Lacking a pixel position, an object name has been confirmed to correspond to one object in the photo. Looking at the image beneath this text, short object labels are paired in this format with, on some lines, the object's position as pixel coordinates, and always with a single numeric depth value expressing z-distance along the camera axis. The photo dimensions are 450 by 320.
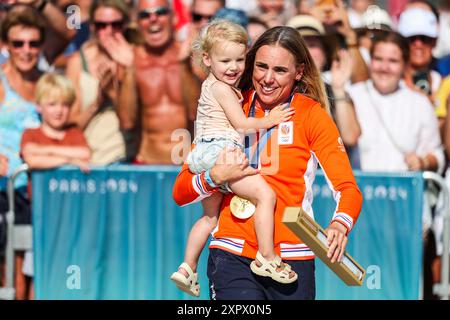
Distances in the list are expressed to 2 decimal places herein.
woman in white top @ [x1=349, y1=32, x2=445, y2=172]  16.94
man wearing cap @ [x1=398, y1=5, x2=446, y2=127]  17.22
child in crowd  16.94
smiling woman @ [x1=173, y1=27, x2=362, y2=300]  9.72
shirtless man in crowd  17.17
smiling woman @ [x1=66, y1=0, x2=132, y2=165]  17.23
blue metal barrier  16.59
